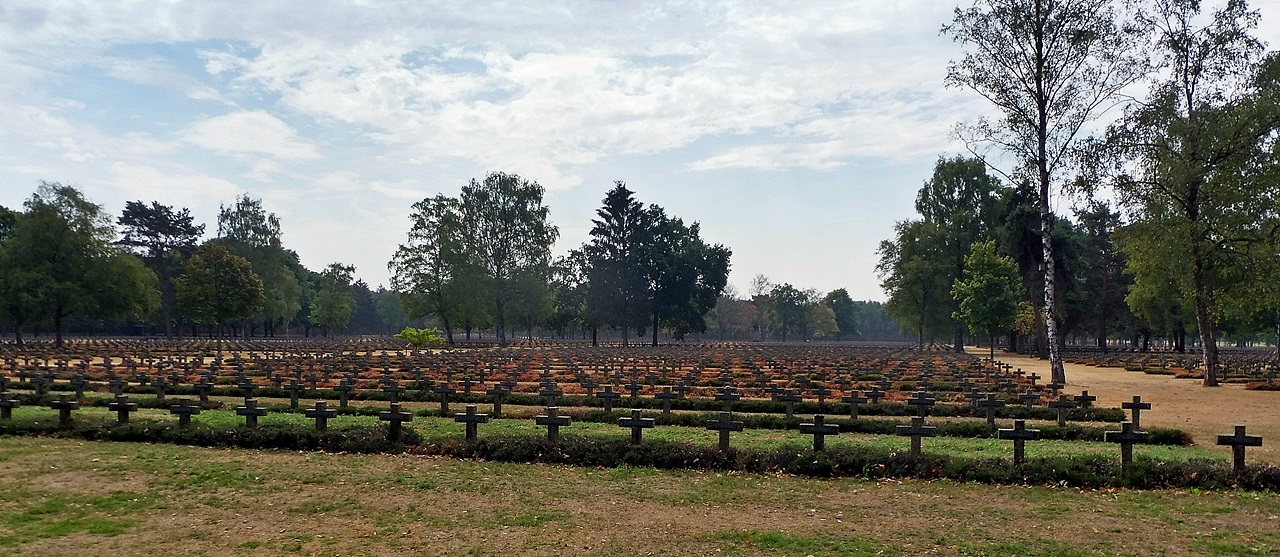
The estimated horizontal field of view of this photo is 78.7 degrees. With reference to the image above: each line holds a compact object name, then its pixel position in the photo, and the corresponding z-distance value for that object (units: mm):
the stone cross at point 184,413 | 13421
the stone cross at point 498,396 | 17828
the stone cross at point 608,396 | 18017
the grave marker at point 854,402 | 16869
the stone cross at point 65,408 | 13664
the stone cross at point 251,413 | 13500
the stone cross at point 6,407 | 14820
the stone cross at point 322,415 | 13008
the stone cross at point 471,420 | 12145
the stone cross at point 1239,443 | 10000
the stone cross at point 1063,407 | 16144
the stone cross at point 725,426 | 11438
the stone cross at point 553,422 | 11820
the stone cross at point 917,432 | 10981
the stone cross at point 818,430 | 11180
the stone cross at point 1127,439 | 10367
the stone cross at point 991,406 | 16169
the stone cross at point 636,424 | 11906
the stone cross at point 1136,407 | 14695
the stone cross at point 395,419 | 12484
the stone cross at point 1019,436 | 10562
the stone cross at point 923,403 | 17250
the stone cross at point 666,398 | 17828
